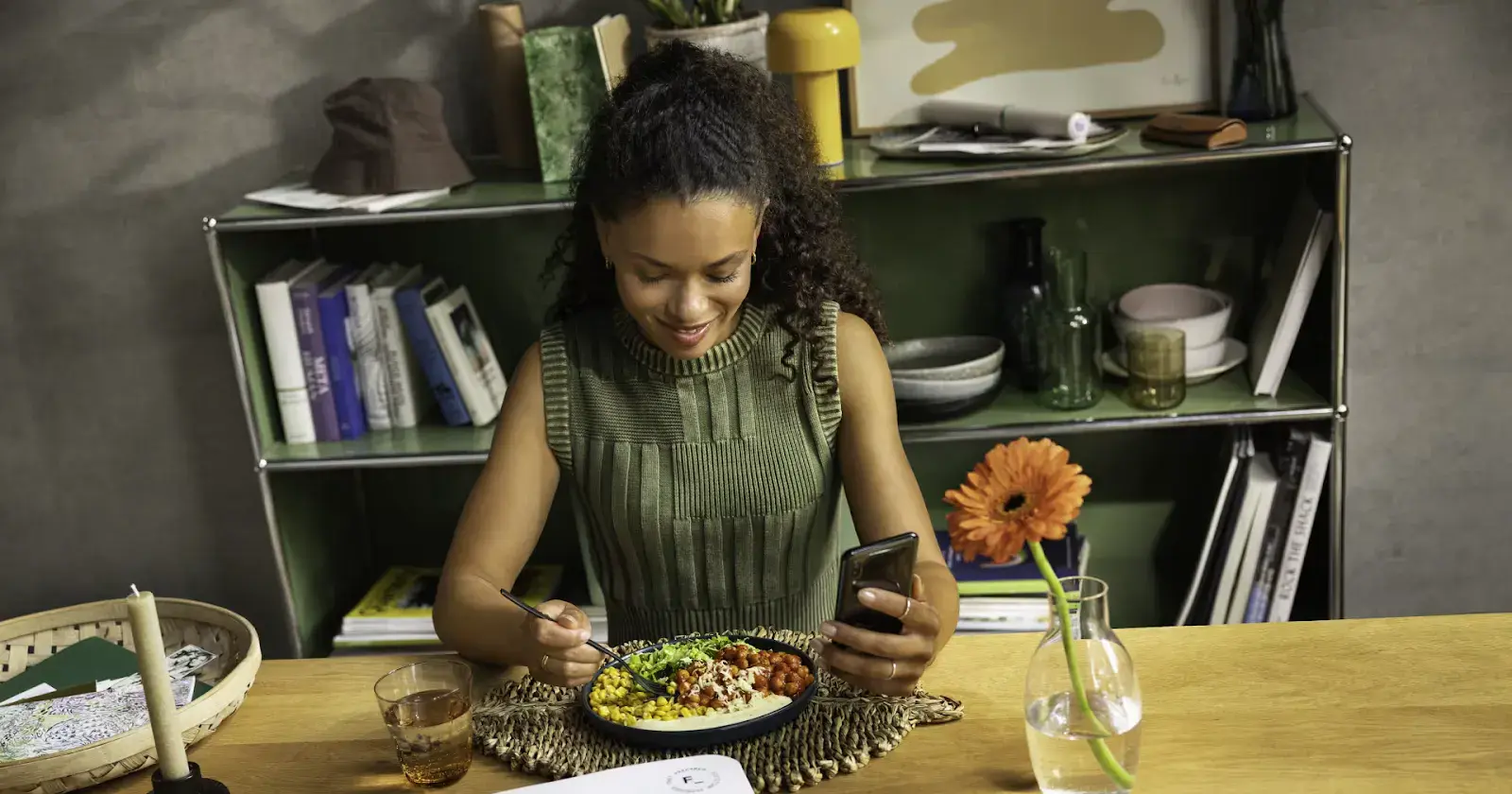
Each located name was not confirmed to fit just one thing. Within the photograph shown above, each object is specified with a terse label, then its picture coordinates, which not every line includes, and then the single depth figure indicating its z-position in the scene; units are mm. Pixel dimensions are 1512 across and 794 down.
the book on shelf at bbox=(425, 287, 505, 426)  2258
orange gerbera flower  970
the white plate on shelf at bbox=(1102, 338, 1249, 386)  2221
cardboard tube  2182
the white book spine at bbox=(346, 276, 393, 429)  2246
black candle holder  1092
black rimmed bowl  1186
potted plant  2068
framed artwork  2211
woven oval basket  1201
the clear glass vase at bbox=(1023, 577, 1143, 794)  1048
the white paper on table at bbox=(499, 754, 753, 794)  1120
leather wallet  1972
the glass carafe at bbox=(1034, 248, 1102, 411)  2178
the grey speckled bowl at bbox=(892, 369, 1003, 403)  2143
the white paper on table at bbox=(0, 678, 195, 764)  1271
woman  1489
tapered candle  1032
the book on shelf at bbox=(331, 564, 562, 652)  2402
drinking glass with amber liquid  1183
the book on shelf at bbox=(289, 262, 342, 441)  2221
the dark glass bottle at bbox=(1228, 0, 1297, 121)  2070
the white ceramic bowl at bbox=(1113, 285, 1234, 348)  2219
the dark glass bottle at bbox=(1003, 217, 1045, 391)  2268
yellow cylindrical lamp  1992
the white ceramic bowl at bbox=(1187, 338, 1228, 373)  2213
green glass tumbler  2141
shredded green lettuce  1303
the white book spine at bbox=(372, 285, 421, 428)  2256
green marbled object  2088
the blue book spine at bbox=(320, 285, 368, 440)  2238
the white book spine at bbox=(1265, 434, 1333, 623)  2152
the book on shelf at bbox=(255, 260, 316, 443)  2205
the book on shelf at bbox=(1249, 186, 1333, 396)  2084
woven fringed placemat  1174
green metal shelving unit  2096
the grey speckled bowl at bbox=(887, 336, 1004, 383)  2291
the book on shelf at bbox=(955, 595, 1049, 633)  2268
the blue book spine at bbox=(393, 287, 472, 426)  2246
